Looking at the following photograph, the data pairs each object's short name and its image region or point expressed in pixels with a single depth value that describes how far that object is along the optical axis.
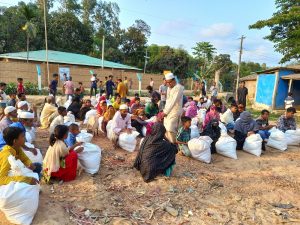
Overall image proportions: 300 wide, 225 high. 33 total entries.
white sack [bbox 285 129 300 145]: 5.63
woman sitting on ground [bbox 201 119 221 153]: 4.76
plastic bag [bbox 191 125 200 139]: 4.94
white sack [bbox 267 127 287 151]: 5.31
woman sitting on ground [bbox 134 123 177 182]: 3.45
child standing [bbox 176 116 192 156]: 4.33
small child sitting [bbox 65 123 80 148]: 3.64
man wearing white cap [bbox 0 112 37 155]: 3.66
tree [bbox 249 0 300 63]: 12.30
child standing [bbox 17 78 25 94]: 7.53
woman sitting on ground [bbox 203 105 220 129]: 5.49
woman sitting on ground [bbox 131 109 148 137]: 5.35
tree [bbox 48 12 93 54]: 24.00
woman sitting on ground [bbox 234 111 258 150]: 4.98
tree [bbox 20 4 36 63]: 15.80
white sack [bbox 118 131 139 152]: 4.52
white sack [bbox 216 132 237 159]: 4.64
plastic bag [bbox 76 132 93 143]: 4.19
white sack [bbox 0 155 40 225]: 2.33
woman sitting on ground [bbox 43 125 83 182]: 3.06
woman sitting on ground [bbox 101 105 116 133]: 5.16
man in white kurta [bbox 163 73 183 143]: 4.06
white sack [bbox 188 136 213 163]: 4.24
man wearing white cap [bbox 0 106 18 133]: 3.69
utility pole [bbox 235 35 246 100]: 17.24
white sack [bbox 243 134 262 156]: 4.84
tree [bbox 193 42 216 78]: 27.05
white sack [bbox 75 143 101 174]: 3.53
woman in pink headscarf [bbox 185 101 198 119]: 6.10
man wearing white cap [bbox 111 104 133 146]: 4.56
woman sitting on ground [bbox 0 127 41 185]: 2.39
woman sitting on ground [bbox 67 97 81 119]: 6.30
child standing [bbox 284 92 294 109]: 9.80
